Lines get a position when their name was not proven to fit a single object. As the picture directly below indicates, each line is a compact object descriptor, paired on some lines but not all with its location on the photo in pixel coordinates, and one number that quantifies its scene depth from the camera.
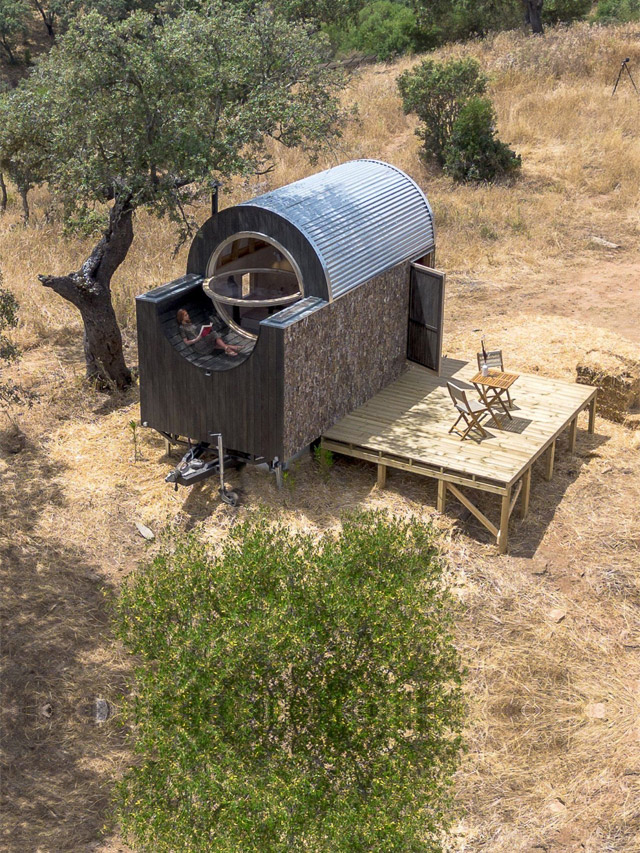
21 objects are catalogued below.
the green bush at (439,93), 29.19
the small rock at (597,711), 10.94
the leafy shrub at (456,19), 41.78
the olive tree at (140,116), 15.05
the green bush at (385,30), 43.22
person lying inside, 15.09
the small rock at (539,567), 13.30
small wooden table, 15.16
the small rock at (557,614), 12.43
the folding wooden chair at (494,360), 16.17
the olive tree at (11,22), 49.58
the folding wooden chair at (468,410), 14.57
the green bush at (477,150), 28.45
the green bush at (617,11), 41.41
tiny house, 14.17
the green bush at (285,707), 7.34
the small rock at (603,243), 25.05
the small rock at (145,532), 14.10
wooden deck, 13.85
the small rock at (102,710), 11.31
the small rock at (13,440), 16.16
